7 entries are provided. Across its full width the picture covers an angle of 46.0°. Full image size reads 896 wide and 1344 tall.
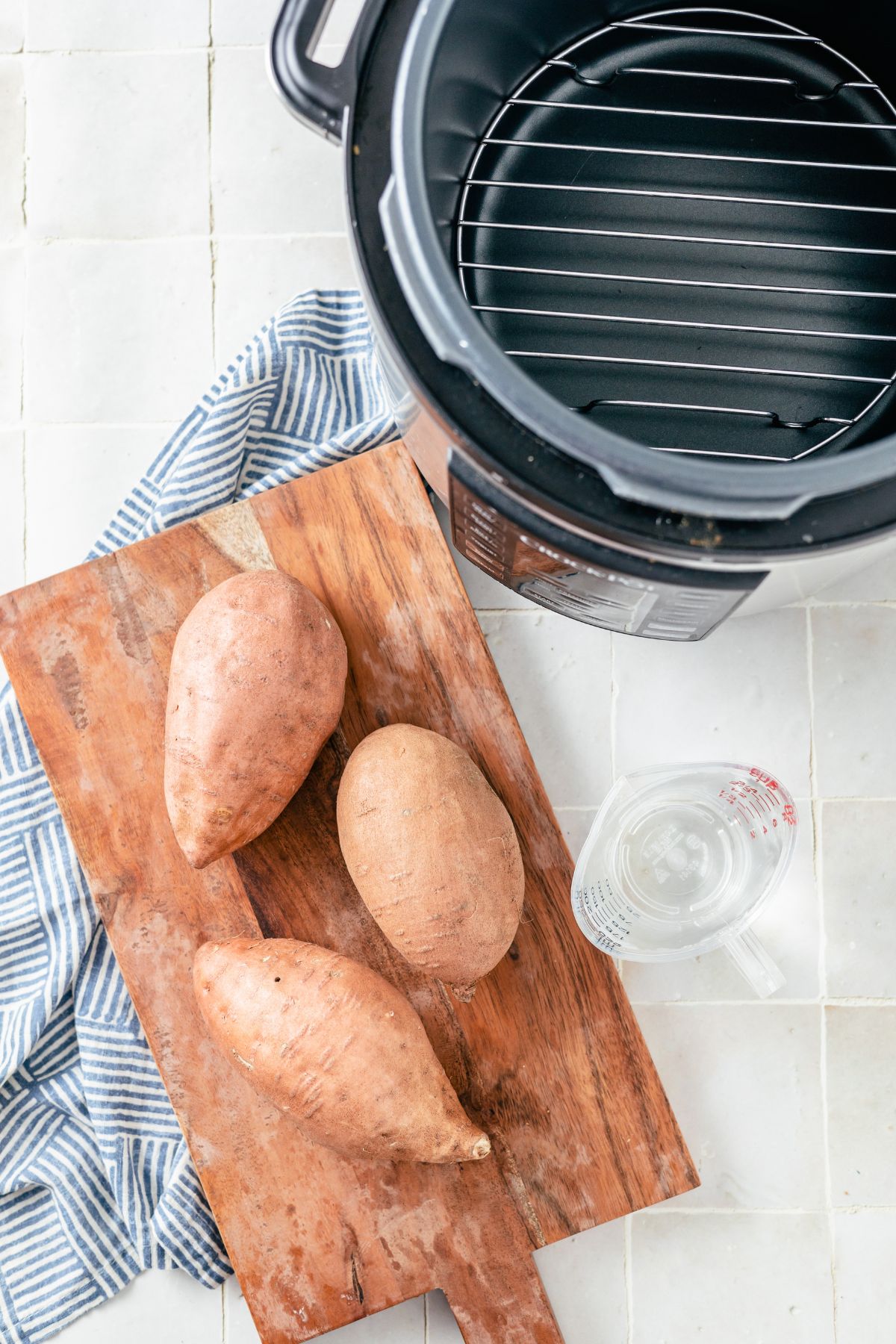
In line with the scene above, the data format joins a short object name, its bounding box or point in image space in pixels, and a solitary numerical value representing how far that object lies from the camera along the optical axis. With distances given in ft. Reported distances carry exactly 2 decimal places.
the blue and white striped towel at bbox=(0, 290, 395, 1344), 2.80
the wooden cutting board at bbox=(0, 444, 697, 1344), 2.59
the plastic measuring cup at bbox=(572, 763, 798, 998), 2.75
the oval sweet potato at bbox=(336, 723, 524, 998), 2.32
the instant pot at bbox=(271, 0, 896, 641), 2.01
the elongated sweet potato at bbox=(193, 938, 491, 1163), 2.34
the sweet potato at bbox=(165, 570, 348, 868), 2.37
